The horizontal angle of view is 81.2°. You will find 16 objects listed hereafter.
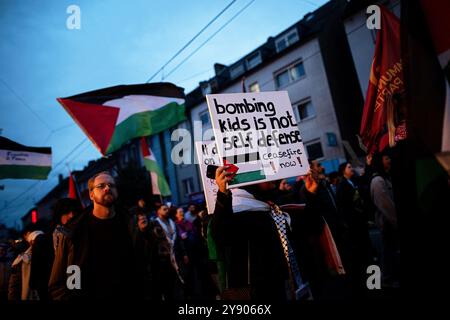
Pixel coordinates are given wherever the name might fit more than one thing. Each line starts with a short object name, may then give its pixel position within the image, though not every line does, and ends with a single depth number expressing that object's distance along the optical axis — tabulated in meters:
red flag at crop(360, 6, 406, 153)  2.63
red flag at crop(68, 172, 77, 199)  7.55
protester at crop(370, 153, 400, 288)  3.87
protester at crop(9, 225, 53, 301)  3.46
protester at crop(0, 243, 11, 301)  4.21
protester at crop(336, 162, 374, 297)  4.14
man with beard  2.43
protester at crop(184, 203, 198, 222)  7.61
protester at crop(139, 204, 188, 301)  4.57
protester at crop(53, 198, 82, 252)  3.94
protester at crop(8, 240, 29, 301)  3.86
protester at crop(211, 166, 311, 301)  2.09
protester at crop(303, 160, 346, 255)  2.69
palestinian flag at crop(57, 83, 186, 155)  4.52
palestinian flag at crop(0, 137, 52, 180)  5.22
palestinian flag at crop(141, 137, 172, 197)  6.38
